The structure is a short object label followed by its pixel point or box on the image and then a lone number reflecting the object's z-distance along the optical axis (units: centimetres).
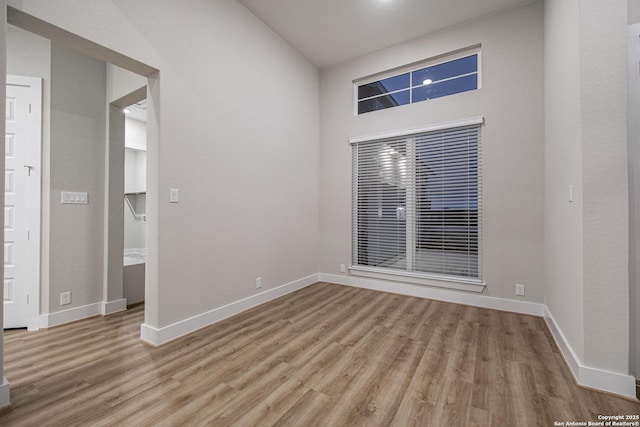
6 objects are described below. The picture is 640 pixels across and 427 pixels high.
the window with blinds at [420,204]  335
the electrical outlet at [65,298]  277
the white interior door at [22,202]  262
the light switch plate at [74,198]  282
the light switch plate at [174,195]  240
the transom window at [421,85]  344
